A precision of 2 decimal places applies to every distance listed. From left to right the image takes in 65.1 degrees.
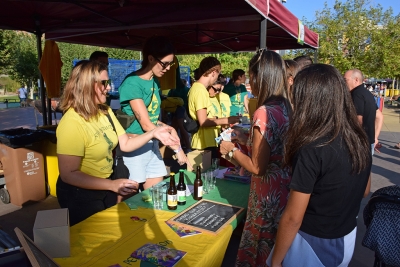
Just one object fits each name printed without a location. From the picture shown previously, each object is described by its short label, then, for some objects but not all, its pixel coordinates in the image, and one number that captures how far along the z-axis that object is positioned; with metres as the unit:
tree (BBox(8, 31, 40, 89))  25.56
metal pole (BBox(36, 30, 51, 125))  5.57
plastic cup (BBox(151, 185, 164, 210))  2.27
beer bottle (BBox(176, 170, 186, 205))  2.36
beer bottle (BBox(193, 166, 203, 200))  2.50
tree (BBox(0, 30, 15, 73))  18.81
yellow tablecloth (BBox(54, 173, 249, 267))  1.63
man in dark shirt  4.28
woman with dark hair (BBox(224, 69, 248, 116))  6.85
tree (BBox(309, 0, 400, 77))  14.52
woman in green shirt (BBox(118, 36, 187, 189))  2.72
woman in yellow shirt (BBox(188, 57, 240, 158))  3.63
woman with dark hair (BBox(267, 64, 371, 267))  1.43
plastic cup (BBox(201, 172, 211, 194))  2.69
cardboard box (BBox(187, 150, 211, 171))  3.21
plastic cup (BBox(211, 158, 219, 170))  3.22
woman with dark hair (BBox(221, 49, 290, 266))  1.95
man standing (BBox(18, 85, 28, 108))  22.75
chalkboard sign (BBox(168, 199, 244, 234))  1.99
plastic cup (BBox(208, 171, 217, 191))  2.74
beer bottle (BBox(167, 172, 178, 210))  2.26
